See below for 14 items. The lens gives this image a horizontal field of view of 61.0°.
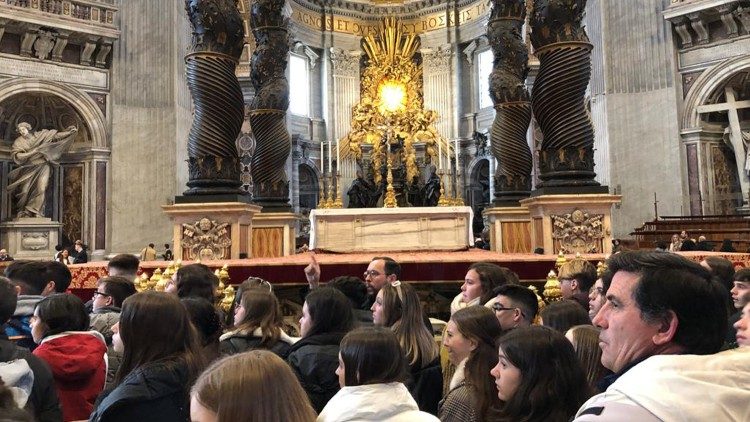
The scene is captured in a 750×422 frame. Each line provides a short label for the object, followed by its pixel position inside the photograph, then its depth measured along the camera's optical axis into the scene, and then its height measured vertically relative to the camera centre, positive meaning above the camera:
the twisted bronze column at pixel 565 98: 6.85 +1.47
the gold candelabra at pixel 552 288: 4.55 -0.38
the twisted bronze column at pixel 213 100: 7.01 +1.57
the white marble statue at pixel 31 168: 16.16 +2.01
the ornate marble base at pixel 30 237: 15.86 +0.23
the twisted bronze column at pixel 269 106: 10.27 +2.19
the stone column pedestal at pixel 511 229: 9.71 +0.10
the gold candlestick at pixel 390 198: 13.35 +0.85
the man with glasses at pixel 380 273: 4.80 -0.26
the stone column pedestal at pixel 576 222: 6.78 +0.13
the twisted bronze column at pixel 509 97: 10.78 +2.37
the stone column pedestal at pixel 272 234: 9.89 +0.11
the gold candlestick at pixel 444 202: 14.77 +0.82
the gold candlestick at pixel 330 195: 13.62 +1.21
